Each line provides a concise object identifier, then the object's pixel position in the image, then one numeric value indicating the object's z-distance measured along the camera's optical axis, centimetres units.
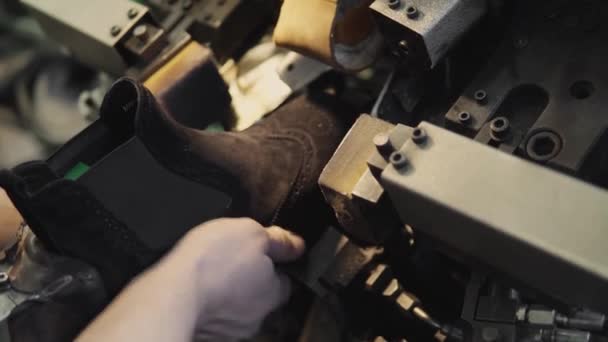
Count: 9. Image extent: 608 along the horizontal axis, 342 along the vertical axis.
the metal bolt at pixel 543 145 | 81
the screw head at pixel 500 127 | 83
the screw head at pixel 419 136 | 74
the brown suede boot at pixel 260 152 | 86
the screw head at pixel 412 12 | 85
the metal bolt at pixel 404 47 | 88
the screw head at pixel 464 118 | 86
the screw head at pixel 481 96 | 87
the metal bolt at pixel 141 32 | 115
